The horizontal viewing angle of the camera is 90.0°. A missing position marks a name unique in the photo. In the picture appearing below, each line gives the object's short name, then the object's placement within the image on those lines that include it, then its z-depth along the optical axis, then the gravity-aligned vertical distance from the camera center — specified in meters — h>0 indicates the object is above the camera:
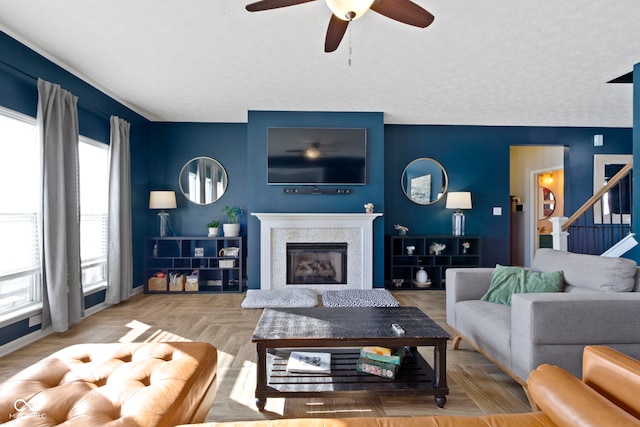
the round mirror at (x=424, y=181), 5.05 +0.52
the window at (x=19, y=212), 2.61 +0.04
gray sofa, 1.71 -0.60
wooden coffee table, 1.73 -0.86
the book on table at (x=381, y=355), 1.84 -0.82
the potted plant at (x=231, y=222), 4.63 -0.10
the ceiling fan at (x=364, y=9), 1.53 +1.08
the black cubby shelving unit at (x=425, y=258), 4.70 -0.67
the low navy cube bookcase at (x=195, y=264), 4.49 -0.70
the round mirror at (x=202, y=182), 4.96 +0.52
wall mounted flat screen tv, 4.43 +0.82
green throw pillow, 2.29 -0.51
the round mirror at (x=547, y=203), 6.87 +0.22
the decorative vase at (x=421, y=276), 4.70 -0.91
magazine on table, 1.87 -0.90
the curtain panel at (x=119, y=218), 3.83 -0.03
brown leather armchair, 0.91 -0.56
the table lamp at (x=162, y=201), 4.59 +0.20
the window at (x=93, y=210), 3.59 +0.07
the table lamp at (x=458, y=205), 4.74 +0.13
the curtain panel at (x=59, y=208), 2.78 +0.07
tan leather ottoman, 1.08 -0.66
